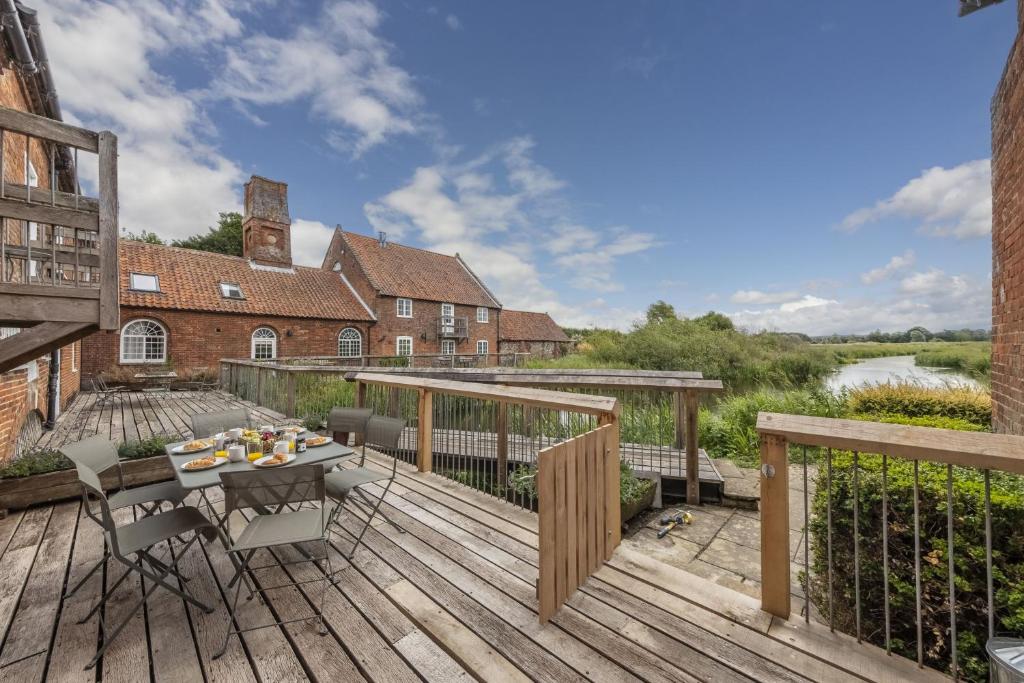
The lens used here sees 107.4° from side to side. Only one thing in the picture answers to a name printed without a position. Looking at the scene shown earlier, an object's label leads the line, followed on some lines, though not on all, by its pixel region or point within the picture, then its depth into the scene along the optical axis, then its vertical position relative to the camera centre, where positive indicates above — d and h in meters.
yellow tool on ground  3.96 -1.95
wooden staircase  2.38 +0.69
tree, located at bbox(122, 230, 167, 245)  29.05 +8.55
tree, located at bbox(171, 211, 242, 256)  30.58 +8.78
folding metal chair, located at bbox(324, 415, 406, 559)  2.94 -1.11
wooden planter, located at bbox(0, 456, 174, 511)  3.44 -1.36
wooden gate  2.00 -1.06
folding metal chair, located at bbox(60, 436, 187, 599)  2.56 -0.90
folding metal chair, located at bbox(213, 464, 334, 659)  2.02 -0.89
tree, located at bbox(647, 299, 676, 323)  35.14 +3.06
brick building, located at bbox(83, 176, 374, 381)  14.18 +1.67
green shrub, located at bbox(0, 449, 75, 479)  3.51 -1.14
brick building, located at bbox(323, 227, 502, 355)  22.33 +3.01
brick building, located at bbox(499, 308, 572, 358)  31.50 +0.52
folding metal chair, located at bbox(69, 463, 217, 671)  1.85 -1.08
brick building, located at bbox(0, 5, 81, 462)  4.31 +2.33
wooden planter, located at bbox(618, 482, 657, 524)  3.96 -1.87
